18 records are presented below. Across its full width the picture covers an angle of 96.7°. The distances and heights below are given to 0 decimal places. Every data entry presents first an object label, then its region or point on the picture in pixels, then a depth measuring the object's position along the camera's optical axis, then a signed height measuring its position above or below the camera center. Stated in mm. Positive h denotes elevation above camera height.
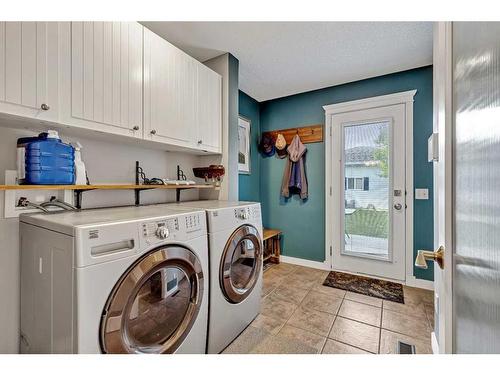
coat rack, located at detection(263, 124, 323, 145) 3035 +772
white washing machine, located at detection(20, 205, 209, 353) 861 -430
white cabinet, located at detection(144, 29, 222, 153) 1574 +719
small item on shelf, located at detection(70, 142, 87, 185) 1327 +112
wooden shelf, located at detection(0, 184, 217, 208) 1026 -1
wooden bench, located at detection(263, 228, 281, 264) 3193 -883
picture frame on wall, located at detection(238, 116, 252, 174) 3041 +593
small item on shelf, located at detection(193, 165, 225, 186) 2188 +140
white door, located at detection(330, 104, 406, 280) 2561 -49
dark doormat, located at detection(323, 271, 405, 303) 2314 -1114
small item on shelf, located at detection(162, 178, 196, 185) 1801 +40
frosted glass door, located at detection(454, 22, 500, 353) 383 +1
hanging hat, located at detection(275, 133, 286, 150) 3232 +646
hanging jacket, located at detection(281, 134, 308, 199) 3104 +225
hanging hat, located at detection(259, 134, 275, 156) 3346 +633
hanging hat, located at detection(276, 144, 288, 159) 3268 +511
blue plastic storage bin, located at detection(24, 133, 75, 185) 1124 +130
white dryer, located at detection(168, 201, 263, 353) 1426 -595
